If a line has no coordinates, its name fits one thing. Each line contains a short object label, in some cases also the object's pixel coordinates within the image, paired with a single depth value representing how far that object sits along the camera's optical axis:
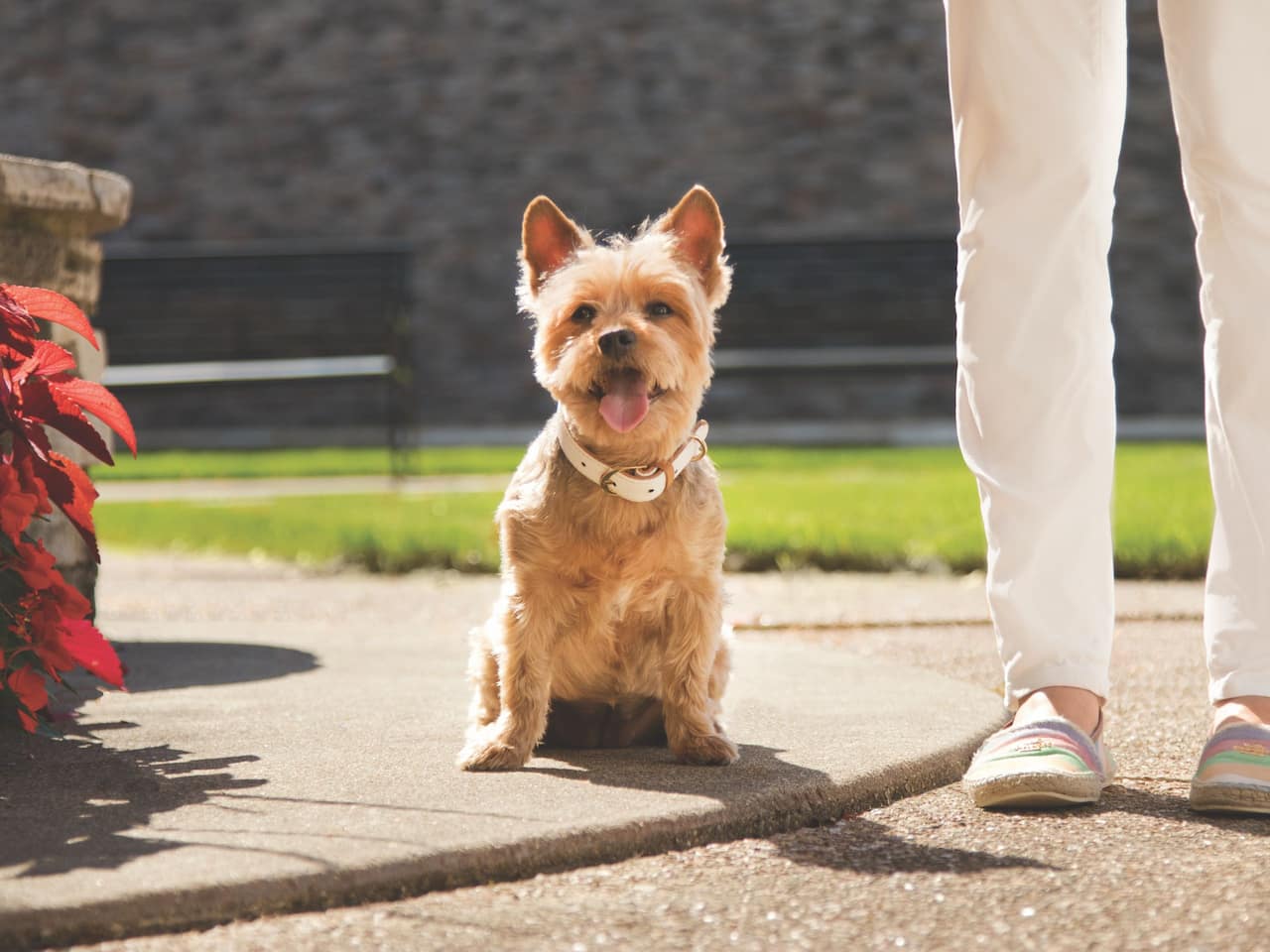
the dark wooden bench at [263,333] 9.55
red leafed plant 2.82
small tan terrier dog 3.01
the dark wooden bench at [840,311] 10.84
